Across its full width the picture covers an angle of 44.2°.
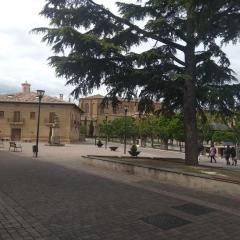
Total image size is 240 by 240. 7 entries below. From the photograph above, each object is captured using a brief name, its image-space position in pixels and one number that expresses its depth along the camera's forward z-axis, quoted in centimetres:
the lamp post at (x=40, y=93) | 2047
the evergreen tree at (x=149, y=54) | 1180
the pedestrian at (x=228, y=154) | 2188
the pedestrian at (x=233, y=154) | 2201
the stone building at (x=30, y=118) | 4871
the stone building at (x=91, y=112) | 8545
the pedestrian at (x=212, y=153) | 2271
